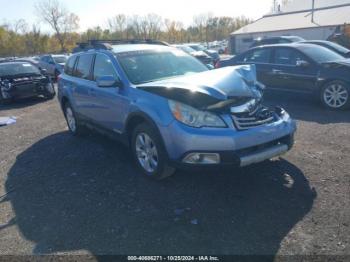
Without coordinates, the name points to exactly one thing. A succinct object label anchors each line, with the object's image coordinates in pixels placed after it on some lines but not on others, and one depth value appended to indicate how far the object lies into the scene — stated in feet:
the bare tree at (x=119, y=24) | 228.45
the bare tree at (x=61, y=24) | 185.16
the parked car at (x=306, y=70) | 24.86
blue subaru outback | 12.16
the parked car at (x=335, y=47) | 32.53
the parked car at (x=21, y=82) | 37.99
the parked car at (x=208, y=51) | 75.58
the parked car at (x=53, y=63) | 64.80
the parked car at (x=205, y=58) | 56.30
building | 120.06
